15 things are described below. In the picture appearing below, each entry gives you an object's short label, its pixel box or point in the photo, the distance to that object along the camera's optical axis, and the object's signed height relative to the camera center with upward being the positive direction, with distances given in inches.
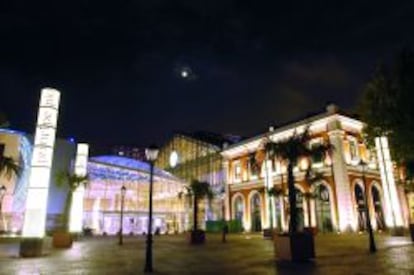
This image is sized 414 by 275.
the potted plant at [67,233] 888.3 -19.3
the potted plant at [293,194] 484.4 +43.3
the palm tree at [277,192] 696.9 +64.5
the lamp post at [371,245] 599.3 -39.4
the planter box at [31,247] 655.1 -41.0
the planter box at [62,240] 885.8 -37.1
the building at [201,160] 2228.6 +467.0
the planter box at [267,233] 1216.8 -34.2
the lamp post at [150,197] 418.6 +34.9
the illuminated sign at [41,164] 709.9 +133.3
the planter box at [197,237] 994.4 -36.9
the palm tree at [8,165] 590.3 +105.9
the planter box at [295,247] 481.7 -33.0
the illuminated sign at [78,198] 1155.9 +93.9
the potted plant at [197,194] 998.4 +105.7
